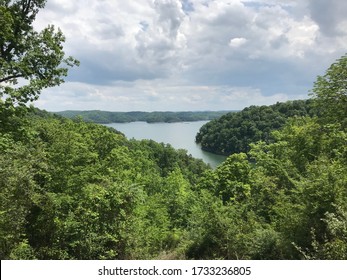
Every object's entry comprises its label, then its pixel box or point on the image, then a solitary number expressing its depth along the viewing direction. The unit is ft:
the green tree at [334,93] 58.54
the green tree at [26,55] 39.50
